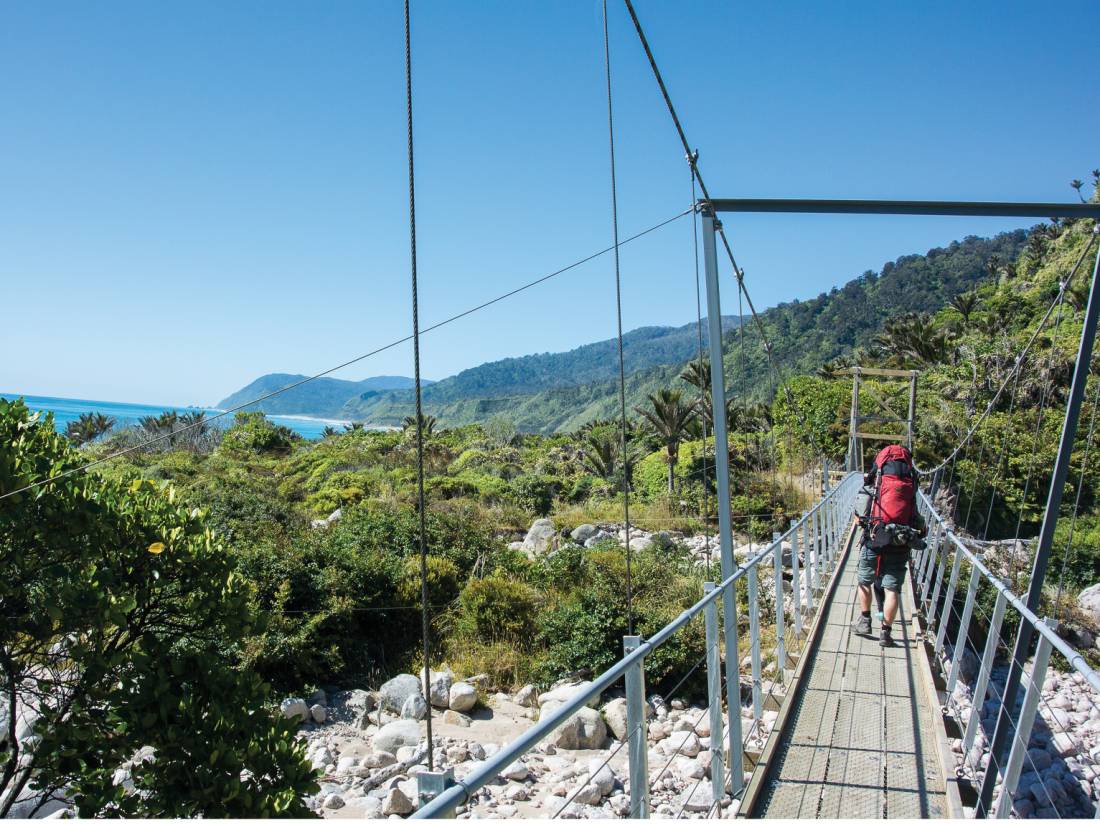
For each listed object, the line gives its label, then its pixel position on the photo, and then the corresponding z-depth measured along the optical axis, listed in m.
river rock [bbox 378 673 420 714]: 8.09
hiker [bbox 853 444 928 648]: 5.06
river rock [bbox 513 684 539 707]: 8.33
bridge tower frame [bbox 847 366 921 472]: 17.22
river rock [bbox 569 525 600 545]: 14.40
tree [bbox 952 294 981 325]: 38.04
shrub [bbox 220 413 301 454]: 26.52
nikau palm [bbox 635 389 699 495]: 18.97
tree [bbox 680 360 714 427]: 18.53
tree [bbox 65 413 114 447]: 29.05
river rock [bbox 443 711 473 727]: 7.64
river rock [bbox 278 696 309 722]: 7.68
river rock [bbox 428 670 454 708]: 8.02
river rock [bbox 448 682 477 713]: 7.94
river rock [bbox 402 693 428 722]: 7.70
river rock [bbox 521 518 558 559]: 13.94
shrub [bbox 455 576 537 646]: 9.98
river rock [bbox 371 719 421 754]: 6.96
